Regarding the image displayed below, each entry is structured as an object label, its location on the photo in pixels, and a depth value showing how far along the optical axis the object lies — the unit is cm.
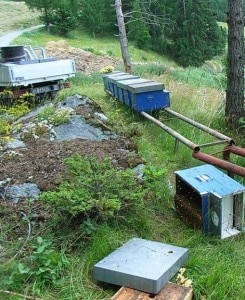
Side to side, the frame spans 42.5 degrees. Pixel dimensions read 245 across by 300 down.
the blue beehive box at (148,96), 565
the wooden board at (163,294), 228
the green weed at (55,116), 492
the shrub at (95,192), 281
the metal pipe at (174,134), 373
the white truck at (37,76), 792
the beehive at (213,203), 298
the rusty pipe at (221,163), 307
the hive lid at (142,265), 232
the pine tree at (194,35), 3793
